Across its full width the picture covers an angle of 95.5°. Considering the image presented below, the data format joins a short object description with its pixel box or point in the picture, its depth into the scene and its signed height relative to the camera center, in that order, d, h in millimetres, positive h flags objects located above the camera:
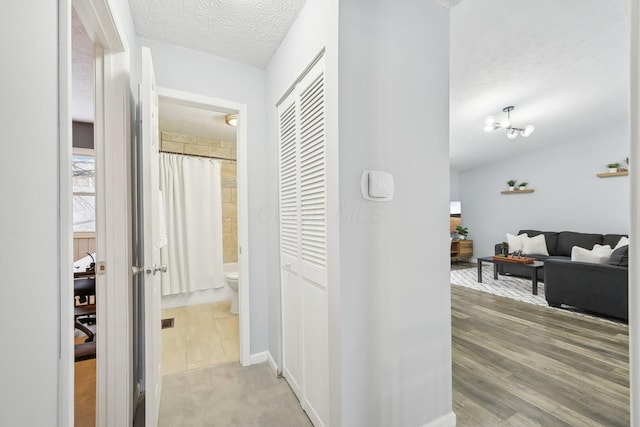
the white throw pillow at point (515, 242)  5746 -581
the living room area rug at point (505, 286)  3668 -1157
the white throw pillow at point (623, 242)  3944 -423
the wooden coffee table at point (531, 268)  4156 -854
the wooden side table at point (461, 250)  7088 -898
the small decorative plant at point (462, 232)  7264 -467
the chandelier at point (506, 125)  4070 +1300
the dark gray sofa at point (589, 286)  3016 -829
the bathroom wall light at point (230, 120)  3279 +1108
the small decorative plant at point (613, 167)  5062 +783
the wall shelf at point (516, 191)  6206 +466
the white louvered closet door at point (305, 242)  1524 -163
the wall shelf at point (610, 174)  4943 +654
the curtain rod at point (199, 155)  3802 +827
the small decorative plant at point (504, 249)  4938 -615
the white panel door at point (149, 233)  1424 -84
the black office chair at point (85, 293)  1981 -513
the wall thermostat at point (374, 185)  1348 +137
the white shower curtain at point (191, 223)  3701 -84
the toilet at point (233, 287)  3374 -828
